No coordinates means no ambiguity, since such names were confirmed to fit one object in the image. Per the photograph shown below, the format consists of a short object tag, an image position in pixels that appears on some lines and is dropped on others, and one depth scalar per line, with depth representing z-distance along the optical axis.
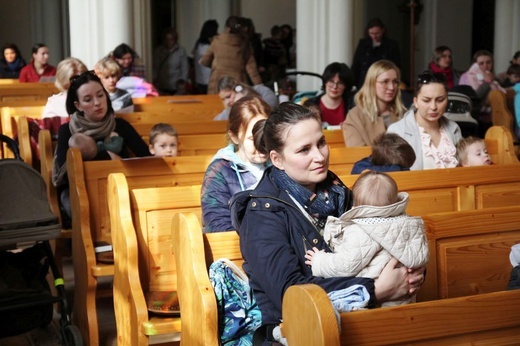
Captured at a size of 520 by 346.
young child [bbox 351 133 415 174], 5.08
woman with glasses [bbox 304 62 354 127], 7.54
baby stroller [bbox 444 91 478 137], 8.21
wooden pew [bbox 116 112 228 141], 7.04
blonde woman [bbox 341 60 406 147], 6.59
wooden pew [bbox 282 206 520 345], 2.43
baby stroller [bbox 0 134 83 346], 4.49
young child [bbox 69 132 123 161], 5.64
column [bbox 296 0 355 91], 11.40
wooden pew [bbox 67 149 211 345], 5.10
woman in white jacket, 5.84
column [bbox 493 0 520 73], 13.58
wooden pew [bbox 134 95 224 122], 8.59
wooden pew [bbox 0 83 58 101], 10.55
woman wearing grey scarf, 5.73
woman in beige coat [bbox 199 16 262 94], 11.43
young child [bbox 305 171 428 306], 3.08
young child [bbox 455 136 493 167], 5.59
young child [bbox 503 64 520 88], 10.87
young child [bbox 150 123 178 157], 6.15
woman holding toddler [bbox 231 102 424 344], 3.07
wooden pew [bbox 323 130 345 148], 6.80
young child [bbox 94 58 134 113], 8.38
